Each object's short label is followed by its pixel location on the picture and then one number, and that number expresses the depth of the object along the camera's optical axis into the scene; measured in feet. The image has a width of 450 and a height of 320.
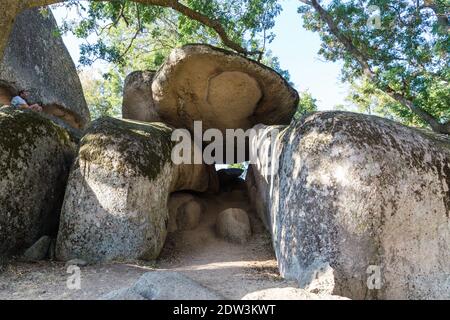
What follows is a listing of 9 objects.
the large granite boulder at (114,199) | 19.13
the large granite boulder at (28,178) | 18.71
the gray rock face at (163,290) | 11.21
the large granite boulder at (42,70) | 33.40
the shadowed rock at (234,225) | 26.25
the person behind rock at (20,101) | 26.46
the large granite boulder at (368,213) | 15.34
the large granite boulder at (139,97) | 32.45
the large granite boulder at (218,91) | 27.27
